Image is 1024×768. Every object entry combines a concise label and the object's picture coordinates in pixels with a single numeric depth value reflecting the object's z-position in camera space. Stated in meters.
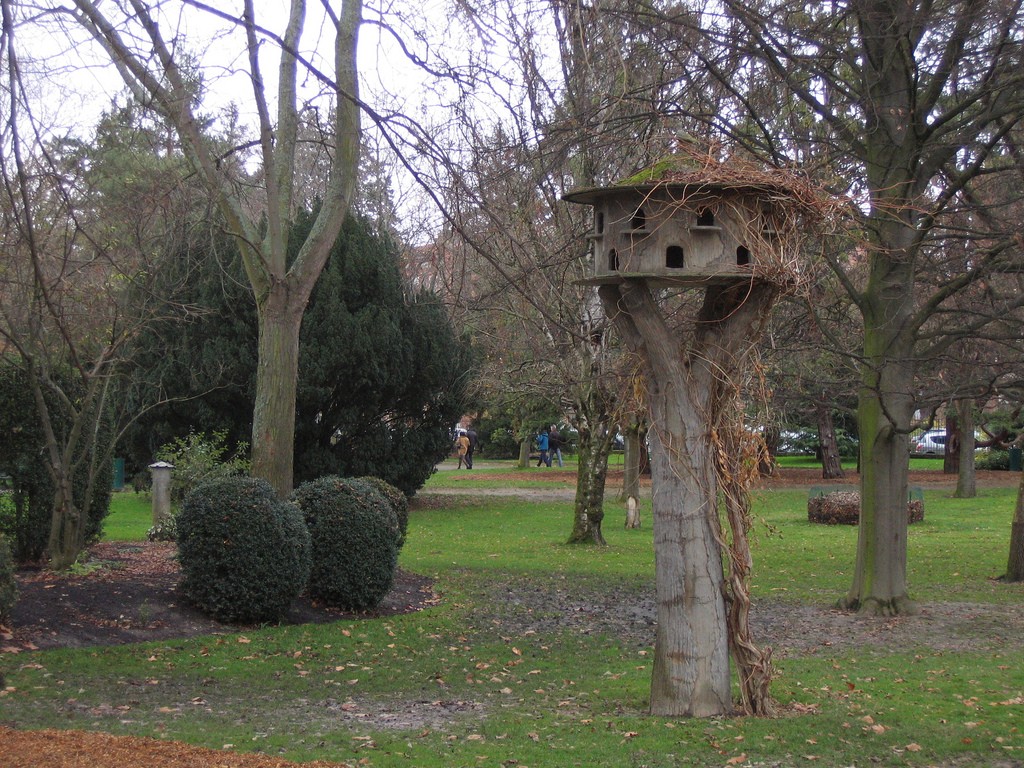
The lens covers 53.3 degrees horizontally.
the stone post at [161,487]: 16.85
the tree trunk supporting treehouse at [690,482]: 6.71
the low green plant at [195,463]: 17.91
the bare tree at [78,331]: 11.48
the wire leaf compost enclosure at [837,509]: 23.32
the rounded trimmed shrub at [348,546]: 11.31
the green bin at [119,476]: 28.80
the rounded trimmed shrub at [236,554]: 10.16
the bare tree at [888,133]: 10.16
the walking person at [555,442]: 45.12
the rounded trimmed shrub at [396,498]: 13.58
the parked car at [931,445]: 53.69
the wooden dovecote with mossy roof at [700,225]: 6.55
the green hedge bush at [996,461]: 40.47
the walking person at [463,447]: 44.16
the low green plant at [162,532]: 15.92
